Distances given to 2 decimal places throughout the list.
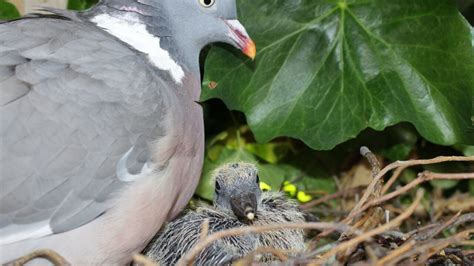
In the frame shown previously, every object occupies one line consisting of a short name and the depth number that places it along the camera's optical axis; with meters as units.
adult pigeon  0.71
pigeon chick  0.76
